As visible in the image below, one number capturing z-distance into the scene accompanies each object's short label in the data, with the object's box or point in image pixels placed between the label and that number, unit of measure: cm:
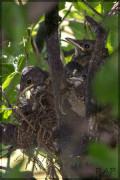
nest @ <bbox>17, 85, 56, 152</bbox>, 456
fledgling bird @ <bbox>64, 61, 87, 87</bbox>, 457
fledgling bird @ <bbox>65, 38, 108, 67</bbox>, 464
